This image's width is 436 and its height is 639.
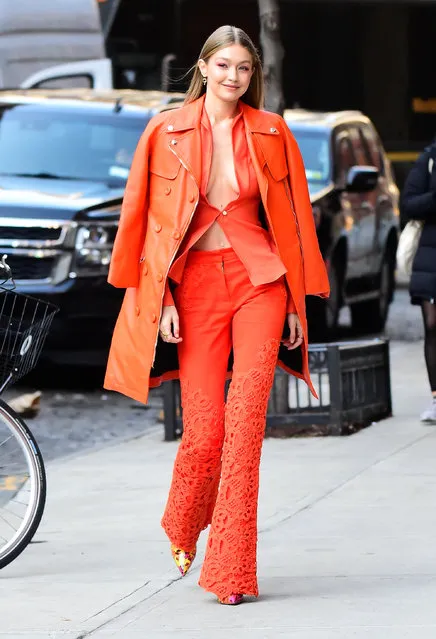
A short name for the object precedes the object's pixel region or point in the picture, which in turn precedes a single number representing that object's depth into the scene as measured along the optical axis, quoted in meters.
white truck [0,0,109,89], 24.66
